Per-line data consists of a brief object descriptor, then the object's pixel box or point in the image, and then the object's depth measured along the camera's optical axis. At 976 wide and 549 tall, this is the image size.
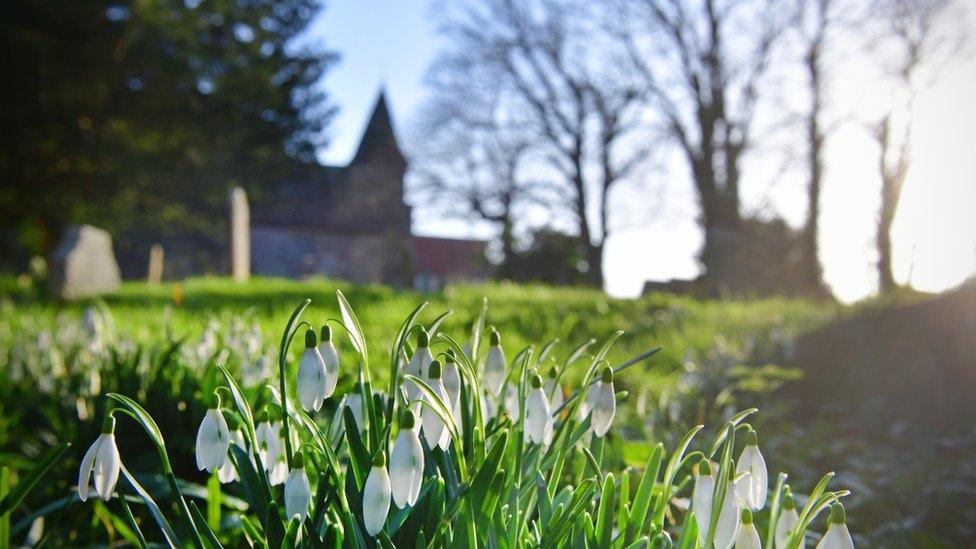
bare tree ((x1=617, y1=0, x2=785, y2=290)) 13.26
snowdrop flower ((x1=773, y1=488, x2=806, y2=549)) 0.36
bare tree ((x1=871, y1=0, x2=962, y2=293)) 11.84
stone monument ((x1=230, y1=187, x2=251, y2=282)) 11.27
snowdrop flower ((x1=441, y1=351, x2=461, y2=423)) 0.37
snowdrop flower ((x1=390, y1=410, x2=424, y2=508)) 0.32
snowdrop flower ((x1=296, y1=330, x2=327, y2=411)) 0.35
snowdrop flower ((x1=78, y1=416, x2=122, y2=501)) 0.34
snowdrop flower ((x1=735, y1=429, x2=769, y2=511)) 0.36
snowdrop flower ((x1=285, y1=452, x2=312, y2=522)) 0.34
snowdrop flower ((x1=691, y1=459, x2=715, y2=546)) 0.34
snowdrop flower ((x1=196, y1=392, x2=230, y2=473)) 0.35
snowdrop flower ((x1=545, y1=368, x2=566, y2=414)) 0.44
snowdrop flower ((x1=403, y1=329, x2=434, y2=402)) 0.37
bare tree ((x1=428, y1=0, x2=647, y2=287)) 14.99
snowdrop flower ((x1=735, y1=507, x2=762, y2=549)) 0.34
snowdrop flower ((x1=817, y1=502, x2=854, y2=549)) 0.32
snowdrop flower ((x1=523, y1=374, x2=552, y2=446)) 0.38
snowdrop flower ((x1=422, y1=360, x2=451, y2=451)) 0.35
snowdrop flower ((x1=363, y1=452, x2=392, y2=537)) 0.32
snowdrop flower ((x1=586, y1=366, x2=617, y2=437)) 0.39
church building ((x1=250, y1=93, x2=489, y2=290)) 26.39
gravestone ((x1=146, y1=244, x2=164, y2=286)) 12.78
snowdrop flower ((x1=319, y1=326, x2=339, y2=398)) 0.36
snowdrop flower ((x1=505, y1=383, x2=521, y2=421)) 0.46
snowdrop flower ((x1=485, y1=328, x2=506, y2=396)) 0.41
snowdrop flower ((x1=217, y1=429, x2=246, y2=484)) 0.41
